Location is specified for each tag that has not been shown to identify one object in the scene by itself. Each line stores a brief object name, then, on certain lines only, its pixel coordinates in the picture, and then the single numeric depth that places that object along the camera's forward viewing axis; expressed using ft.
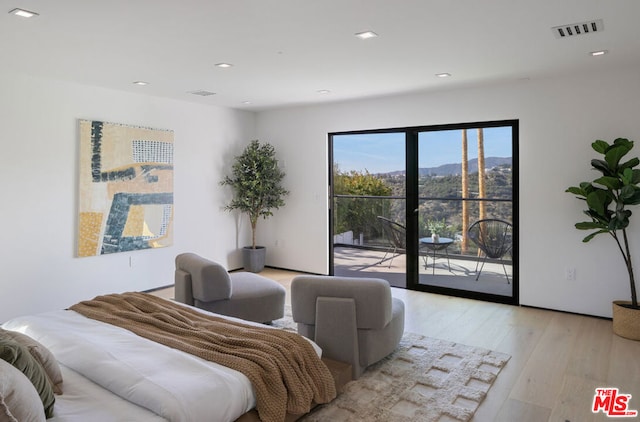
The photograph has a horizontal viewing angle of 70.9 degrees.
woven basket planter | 13.09
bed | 6.31
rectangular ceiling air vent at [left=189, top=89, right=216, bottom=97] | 18.08
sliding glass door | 17.37
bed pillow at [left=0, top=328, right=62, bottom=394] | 6.68
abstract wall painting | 16.90
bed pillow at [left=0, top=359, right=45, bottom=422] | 4.92
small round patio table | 18.62
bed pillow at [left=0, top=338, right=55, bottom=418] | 5.82
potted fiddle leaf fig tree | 13.07
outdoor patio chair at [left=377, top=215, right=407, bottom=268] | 19.74
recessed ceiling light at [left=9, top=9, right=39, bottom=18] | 9.43
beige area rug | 8.88
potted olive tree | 21.91
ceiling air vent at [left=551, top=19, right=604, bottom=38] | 10.40
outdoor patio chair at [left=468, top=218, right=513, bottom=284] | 17.30
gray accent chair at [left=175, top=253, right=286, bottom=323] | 12.91
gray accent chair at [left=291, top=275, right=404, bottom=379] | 10.36
